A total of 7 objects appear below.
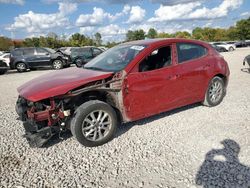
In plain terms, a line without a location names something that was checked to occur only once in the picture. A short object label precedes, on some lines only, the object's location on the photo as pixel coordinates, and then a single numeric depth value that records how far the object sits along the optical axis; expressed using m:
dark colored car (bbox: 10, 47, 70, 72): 13.19
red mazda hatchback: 3.01
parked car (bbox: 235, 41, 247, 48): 34.73
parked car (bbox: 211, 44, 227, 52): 27.18
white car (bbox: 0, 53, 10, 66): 15.46
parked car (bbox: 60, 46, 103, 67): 14.57
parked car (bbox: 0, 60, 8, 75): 12.20
